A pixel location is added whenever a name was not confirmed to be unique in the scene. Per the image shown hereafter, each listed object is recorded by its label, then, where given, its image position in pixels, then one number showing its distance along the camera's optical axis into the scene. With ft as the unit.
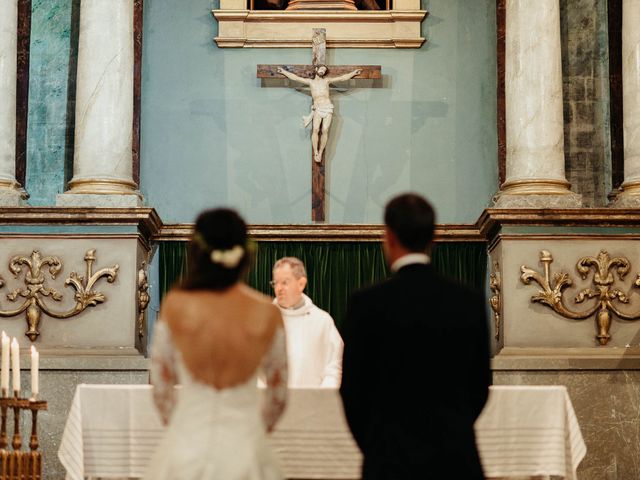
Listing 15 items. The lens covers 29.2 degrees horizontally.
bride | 14.21
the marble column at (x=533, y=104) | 34.35
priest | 26.23
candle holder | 23.62
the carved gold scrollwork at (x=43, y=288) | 32.37
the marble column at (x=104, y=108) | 34.12
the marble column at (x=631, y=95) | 34.99
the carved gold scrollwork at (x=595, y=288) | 32.22
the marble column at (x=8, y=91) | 35.37
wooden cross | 38.73
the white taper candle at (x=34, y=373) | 23.72
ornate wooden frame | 39.99
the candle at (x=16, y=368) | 23.69
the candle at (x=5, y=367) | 23.52
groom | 13.85
